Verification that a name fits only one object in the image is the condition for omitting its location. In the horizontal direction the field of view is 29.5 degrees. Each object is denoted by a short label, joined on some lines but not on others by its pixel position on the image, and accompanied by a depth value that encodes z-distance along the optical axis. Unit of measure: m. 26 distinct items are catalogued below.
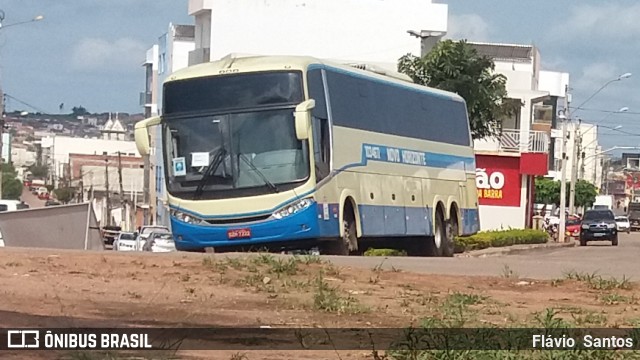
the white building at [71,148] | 126.56
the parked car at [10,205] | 43.78
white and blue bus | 22.69
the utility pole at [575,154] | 69.59
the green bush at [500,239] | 40.00
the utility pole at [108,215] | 84.24
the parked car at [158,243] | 42.00
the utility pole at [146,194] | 82.16
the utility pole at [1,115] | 49.06
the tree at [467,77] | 47.72
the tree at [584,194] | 111.81
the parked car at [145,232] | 45.46
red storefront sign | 61.38
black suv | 51.38
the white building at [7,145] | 119.38
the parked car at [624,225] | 88.12
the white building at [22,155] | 152.51
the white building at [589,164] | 120.38
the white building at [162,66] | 74.56
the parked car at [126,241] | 47.96
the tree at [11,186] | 89.81
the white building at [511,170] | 61.06
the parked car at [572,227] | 67.31
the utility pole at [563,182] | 56.06
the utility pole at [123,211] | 86.18
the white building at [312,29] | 67.81
